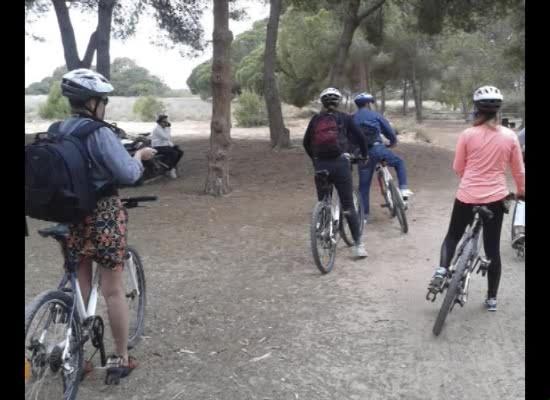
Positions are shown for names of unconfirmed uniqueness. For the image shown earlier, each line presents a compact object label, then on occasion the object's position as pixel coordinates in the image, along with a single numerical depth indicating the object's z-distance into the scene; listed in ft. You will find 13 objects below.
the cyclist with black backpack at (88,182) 10.52
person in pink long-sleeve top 15.06
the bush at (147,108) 136.46
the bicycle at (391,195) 25.85
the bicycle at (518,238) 20.97
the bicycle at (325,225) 19.71
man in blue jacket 26.27
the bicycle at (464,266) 14.62
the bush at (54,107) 130.82
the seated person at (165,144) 40.73
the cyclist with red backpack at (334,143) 20.33
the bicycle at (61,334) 9.88
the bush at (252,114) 105.91
